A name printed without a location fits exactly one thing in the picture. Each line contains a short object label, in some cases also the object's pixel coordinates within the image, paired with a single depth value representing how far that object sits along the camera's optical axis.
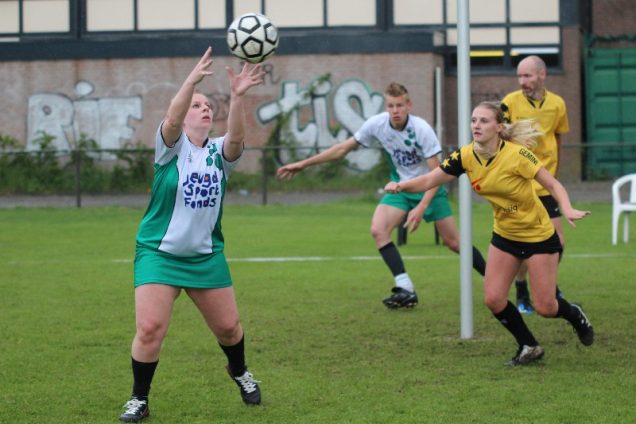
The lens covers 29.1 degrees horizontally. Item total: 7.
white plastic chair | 18.58
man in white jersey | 11.80
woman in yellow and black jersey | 8.52
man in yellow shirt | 11.00
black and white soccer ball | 7.70
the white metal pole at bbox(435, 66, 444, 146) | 29.58
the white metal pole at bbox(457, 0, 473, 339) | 9.79
